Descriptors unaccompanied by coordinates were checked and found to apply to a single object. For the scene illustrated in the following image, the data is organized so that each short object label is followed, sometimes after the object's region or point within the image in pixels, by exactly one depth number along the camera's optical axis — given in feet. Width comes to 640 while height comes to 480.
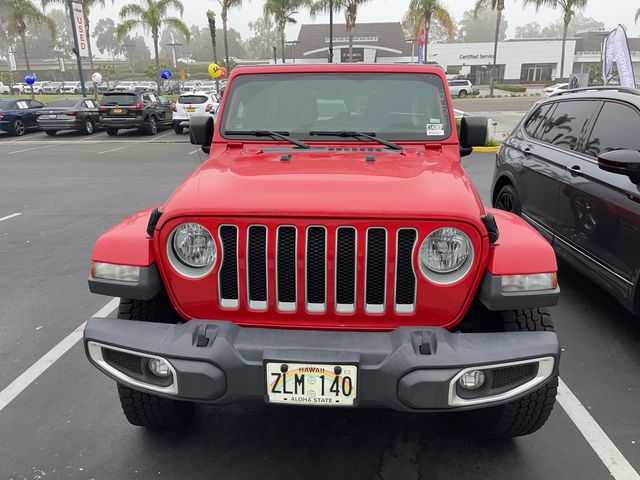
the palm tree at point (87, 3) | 117.60
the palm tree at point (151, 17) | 111.96
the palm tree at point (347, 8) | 110.52
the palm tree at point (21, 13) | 125.90
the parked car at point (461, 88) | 148.36
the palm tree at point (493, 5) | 120.98
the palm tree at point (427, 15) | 115.01
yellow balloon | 85.66
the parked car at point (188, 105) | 64.69
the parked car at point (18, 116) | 67.26
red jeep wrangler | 7.25
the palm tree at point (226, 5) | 116.37
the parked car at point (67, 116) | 64.85
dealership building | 207.41
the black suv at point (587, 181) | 12.14
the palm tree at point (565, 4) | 130.62
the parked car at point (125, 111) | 63.77
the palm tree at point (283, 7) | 124.16
